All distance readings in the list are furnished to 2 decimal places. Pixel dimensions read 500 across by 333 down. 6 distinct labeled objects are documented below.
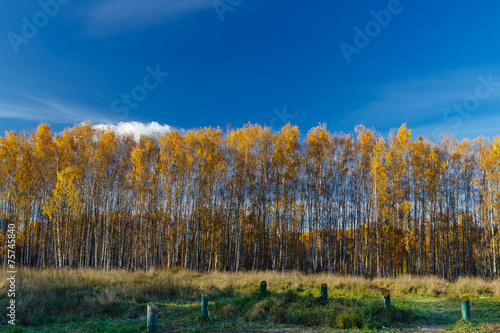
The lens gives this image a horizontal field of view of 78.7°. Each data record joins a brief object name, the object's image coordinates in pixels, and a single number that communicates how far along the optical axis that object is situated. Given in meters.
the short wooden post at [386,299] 9.97
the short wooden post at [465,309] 8.98
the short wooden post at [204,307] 9.35
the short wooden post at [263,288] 12.23
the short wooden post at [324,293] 11.08
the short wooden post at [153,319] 7.94
